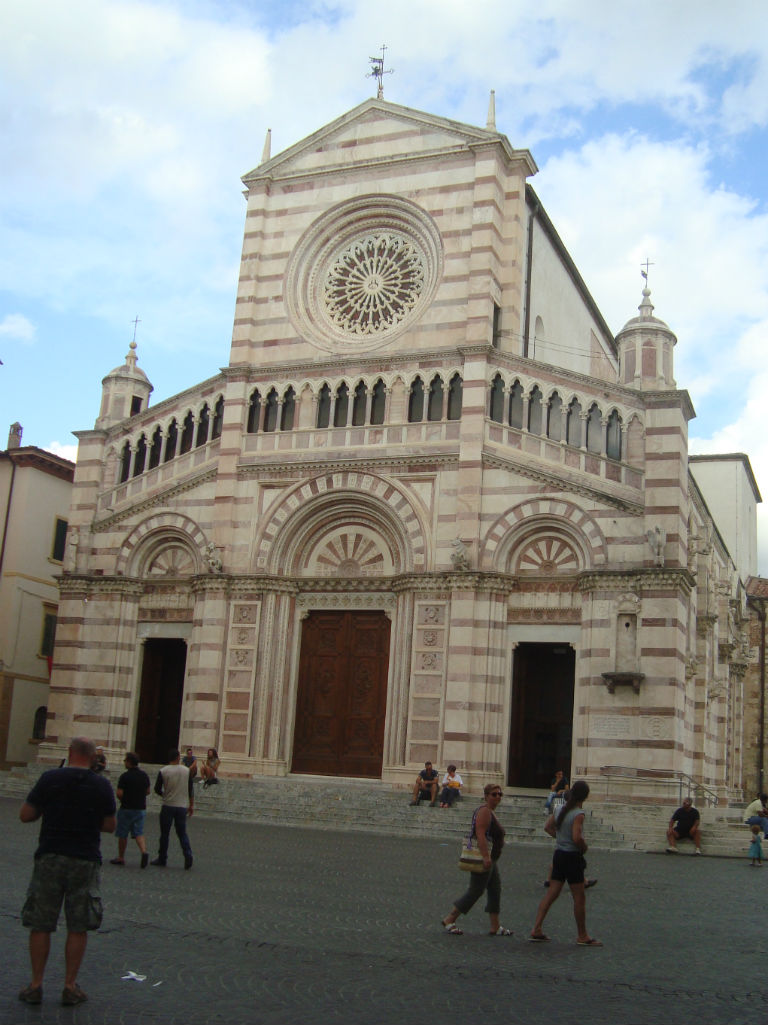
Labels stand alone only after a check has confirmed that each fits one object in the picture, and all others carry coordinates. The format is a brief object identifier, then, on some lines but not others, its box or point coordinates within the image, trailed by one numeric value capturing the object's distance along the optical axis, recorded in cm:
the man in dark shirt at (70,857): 787
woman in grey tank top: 1100
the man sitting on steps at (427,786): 2569
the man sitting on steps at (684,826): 2261
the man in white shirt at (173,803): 1547
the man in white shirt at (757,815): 2369
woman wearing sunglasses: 1130
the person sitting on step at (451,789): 2528
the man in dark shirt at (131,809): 1571
